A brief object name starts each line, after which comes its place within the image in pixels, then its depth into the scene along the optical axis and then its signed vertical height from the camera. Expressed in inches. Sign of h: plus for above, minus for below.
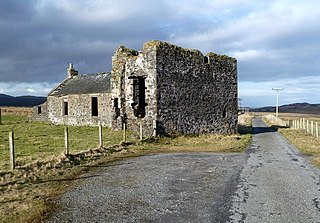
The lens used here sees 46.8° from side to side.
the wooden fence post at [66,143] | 541.5 -53.3
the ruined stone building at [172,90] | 880.3 +41.9
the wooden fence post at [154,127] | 864.9 -49.6
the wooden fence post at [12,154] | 437.1 -54.6
